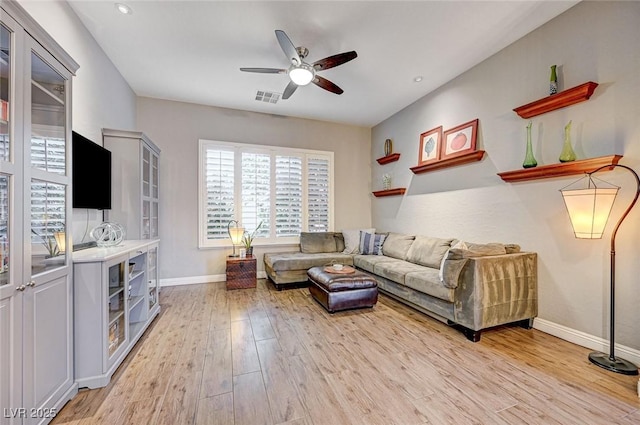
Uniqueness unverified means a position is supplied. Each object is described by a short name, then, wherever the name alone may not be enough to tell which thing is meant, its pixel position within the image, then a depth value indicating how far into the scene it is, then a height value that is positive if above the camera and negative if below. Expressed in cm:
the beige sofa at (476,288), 259 -82
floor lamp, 212 -4
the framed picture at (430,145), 414 +113
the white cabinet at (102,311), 187 -76
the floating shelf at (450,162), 347 +77
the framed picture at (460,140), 356 +107
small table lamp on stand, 457 -39
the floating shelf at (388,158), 510 +112
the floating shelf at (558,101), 241 +114
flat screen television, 236 +39
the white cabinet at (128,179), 303 +41
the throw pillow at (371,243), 492 -59
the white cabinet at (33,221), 134 -5
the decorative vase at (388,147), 530 +137
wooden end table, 433 -101
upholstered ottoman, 326 -100
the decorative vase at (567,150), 253 +63
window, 476 +44
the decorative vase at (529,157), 283 +62
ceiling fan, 262 +165
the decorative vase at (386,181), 536 +67
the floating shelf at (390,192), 493 +43
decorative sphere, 248 -21
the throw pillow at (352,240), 518 -55
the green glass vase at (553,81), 266 +137
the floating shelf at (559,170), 228 +44
